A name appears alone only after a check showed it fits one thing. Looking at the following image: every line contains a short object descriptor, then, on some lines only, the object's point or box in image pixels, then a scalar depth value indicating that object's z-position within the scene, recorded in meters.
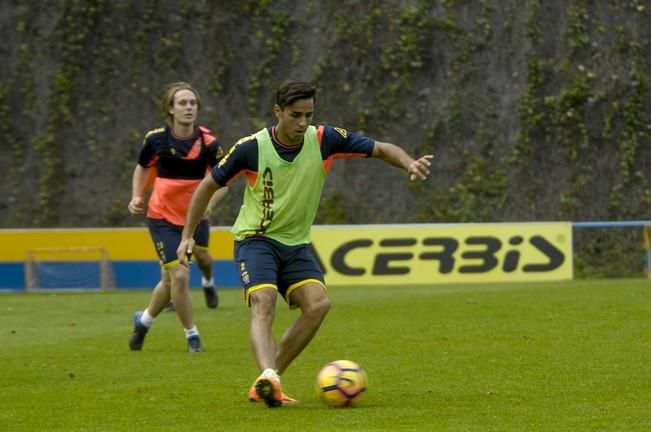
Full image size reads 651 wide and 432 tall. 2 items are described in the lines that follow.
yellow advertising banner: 41.37
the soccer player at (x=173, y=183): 22.94
